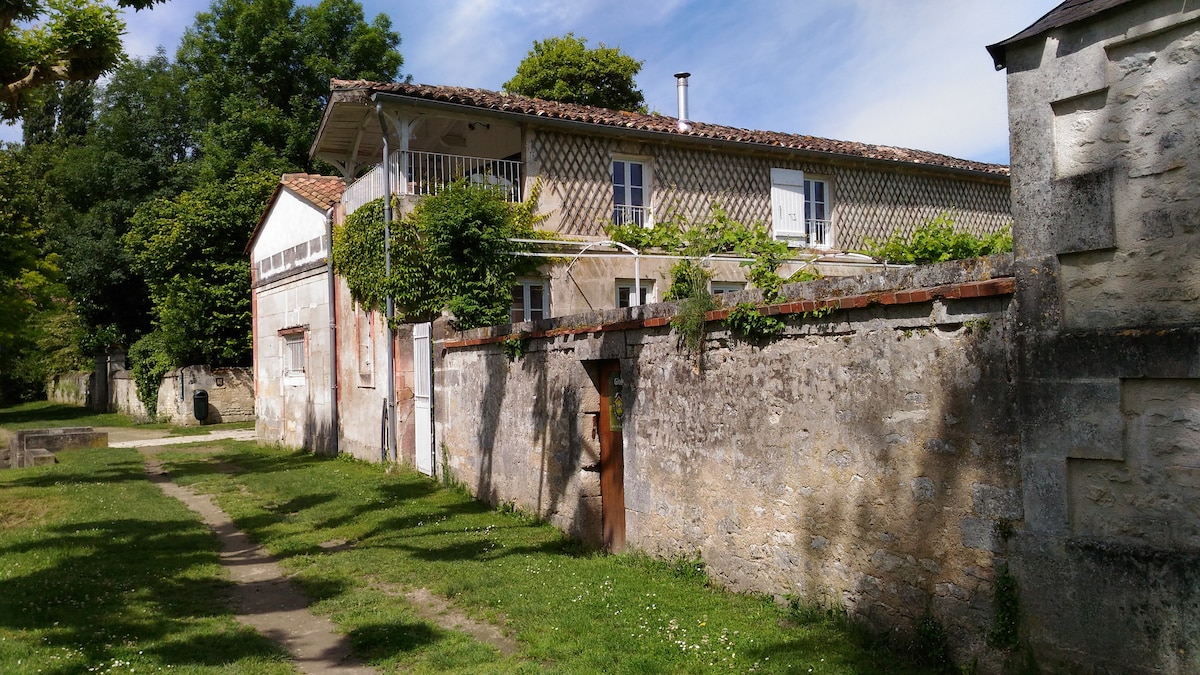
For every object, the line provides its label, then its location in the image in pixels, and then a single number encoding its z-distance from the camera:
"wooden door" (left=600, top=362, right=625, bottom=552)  8.34
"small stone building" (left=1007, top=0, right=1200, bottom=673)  3.77
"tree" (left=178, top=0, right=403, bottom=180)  30.53
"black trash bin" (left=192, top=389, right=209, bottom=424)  25.69
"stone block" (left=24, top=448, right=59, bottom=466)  16.50
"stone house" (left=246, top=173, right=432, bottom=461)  14.66
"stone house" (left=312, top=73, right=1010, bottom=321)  14.41
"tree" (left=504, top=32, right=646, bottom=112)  28.12
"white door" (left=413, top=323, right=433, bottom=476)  12.83
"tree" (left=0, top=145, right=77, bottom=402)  22.88
